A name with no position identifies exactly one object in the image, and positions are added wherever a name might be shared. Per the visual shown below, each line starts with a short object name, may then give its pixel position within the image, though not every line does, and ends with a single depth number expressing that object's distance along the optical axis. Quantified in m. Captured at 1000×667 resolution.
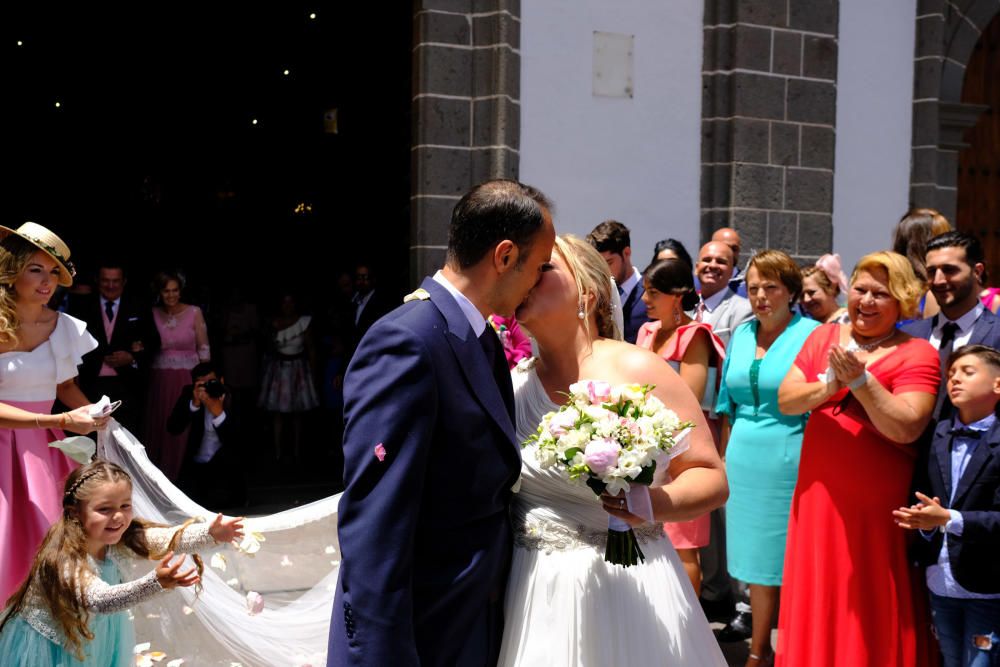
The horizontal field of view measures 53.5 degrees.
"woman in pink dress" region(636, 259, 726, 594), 4.93
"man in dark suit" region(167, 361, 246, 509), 7.26
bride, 2.44
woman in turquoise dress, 4.57
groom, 1.97
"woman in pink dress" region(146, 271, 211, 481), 7.75
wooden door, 9.62
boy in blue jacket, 3.48
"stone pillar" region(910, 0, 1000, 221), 8.79
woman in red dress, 3.77
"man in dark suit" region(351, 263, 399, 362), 8.77
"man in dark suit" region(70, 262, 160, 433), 7.05
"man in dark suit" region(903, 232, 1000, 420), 4.01
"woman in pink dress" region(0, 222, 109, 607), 4.12
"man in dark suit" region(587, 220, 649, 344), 5.79
